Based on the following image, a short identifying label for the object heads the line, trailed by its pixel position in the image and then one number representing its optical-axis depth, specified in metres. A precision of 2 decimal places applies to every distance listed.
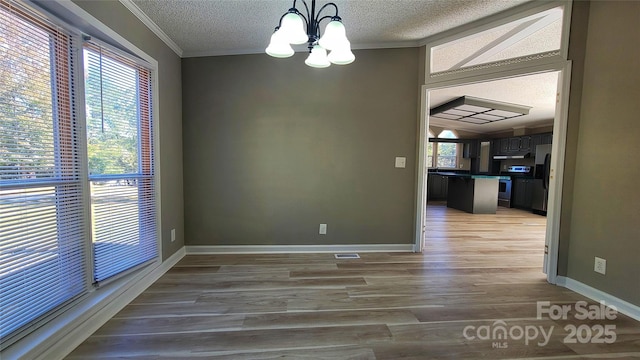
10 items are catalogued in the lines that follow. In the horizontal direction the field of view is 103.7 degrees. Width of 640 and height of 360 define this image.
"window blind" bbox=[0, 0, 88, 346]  1.27
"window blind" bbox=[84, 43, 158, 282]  1.79
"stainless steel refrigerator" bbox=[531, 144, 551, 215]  5.59
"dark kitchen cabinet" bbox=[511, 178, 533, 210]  6.15
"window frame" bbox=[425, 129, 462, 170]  8.70
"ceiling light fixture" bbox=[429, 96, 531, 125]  5.27
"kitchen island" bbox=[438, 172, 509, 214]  5.68
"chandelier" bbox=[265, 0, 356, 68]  1.43
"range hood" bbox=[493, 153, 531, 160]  6.89
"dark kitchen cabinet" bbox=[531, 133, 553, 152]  6.19
